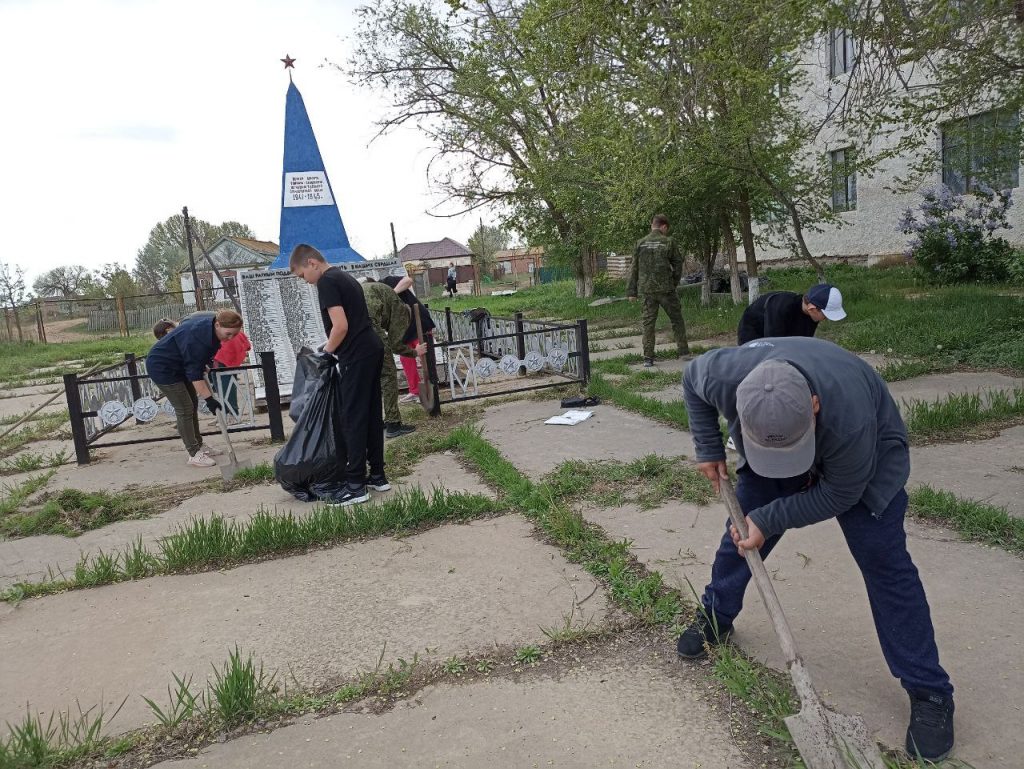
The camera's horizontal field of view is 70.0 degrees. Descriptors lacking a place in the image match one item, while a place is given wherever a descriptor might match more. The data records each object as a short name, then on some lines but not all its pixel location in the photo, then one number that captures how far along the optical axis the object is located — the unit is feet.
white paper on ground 21.71
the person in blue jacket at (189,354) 19.60
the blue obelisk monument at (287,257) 30.09
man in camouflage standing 28.43
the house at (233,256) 152.46
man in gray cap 6.36
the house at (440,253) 224.94
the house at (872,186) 40.96
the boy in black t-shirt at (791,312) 14.29
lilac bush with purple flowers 40.88
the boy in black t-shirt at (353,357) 15.57
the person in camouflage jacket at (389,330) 22.30
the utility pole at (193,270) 72.90
